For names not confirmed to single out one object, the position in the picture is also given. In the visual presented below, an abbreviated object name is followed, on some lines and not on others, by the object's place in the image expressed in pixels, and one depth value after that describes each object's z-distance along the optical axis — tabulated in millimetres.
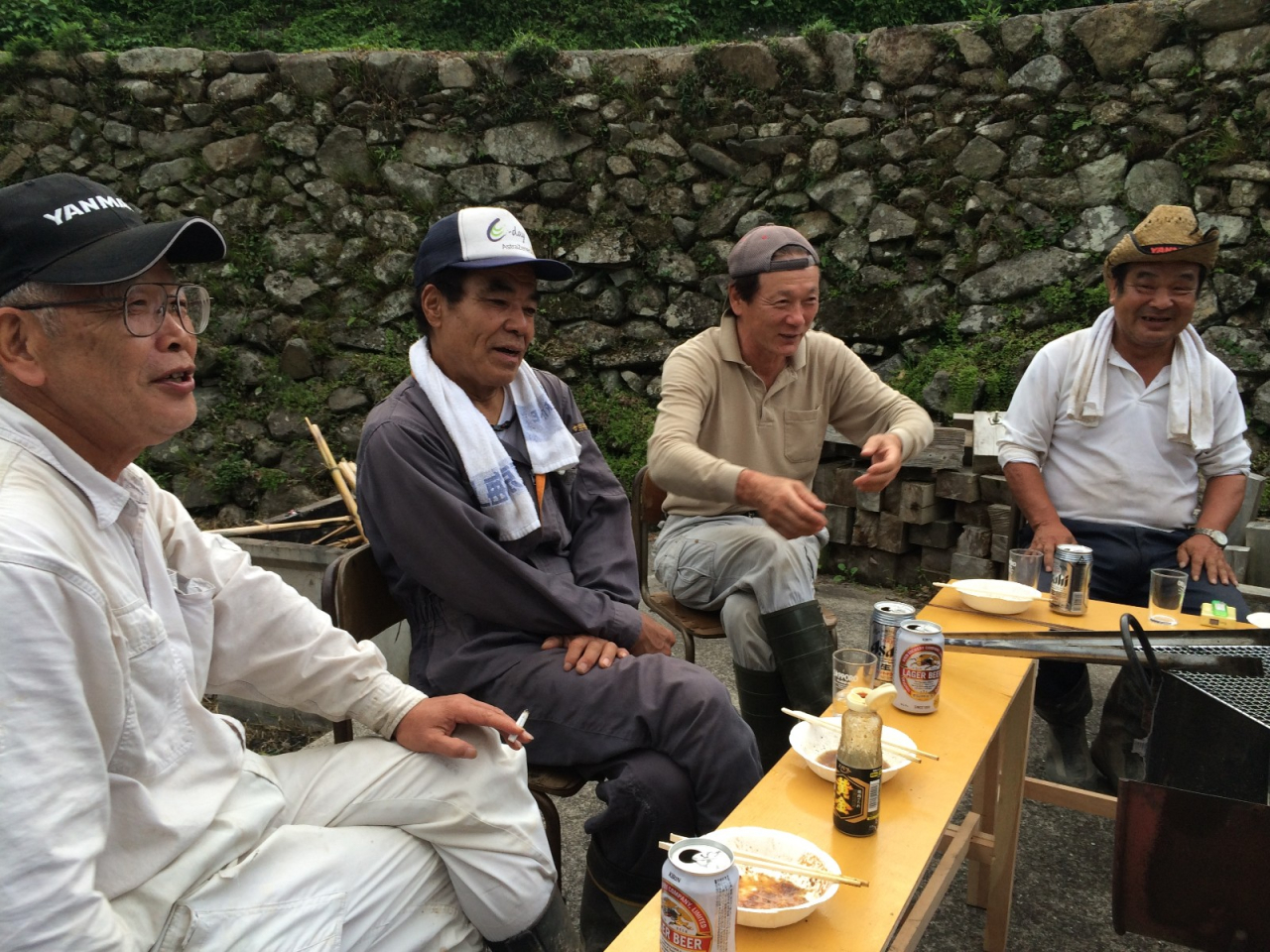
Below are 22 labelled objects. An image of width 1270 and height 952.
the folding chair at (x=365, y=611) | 2119
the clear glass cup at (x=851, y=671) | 1929
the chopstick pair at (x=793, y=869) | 1327
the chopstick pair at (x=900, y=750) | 1725
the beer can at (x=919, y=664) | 1934
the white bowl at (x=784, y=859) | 1282
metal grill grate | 1555
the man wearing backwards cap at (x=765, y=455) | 2723
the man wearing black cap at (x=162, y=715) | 1170
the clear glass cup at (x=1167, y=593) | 2590
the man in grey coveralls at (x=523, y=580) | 2096
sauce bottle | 1493
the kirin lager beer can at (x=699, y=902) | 1159
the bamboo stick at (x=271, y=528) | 3936
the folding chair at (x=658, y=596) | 3066
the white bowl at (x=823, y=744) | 1683
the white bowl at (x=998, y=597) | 2568
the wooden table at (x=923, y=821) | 1320
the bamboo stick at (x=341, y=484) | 4109
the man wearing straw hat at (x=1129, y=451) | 3121
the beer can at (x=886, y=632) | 2078
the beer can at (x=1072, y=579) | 2529
